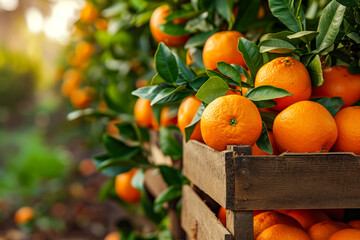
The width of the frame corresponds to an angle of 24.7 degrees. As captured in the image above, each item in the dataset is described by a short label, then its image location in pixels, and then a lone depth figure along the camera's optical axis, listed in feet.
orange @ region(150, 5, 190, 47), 4.50
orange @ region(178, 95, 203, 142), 3.85
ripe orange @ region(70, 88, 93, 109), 8.86
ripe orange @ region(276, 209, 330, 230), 3.73
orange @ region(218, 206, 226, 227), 3.74
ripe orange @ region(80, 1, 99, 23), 7.77
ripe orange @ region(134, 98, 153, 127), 5.03
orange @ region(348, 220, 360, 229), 3.62
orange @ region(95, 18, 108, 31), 8.13
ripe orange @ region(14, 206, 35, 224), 10.11
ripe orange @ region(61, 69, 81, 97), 9.79
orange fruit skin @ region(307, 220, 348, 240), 3.56
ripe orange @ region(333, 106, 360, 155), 3.47
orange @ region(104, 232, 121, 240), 6.79
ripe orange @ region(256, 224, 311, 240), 3.44
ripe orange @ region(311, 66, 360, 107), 3.64
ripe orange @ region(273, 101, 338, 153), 3.41
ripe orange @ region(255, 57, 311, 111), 3.54
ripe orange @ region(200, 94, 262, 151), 3.43
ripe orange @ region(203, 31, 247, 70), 3.89
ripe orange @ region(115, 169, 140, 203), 5.79
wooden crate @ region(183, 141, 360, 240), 3.34
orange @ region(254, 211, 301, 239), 3.55
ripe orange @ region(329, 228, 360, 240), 3.42
